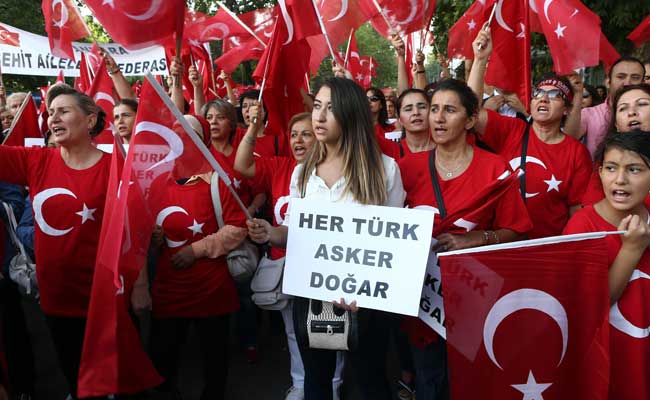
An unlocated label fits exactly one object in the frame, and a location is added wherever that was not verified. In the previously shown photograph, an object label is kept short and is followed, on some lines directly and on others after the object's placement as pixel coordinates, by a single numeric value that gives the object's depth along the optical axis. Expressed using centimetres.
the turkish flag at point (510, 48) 436
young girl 231
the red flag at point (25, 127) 426
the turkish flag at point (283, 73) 411
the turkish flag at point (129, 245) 255
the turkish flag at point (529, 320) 231
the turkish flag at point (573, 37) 446
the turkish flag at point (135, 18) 407
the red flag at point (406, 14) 553
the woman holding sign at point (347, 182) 262
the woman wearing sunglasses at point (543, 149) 342
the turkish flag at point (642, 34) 555
